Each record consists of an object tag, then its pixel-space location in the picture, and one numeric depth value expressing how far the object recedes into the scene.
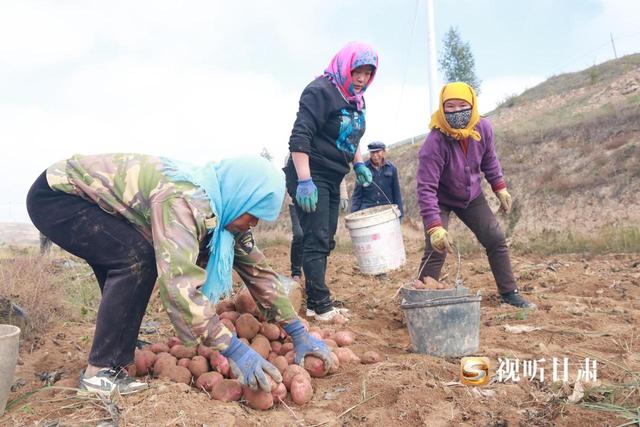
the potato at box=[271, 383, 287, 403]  2.39
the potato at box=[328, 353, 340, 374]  2.70
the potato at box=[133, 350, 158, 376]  2.62
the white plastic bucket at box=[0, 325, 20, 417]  2.19
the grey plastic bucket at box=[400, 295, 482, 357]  2.78
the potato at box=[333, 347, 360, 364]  2.85
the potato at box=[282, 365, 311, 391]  2.49
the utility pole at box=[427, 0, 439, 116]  15.32
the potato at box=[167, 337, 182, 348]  2.91
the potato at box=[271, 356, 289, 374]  2.59
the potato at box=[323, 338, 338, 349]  2.98
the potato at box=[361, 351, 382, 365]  2.88
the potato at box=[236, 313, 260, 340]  2.94
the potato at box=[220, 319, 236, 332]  2.94
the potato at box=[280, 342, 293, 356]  2.88
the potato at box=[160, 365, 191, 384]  2.50
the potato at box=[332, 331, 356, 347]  3.13
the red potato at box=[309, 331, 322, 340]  2.98
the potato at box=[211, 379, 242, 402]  2.37
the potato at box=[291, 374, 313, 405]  2.41
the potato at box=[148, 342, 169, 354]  2.77
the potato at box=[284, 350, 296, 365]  2.72
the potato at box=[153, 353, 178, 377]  2.56
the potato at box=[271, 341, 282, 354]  2.91
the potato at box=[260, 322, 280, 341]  2.99
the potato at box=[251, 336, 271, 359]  2.79
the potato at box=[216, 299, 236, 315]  3.32
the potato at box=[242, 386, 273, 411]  2.34
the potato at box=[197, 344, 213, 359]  2.70
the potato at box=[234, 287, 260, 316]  3.23
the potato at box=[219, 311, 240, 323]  3.09
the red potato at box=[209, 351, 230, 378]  2.58
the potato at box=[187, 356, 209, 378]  2.58
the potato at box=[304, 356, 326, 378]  2.67
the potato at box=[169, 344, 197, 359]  2.73
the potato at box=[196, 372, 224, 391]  2.47
